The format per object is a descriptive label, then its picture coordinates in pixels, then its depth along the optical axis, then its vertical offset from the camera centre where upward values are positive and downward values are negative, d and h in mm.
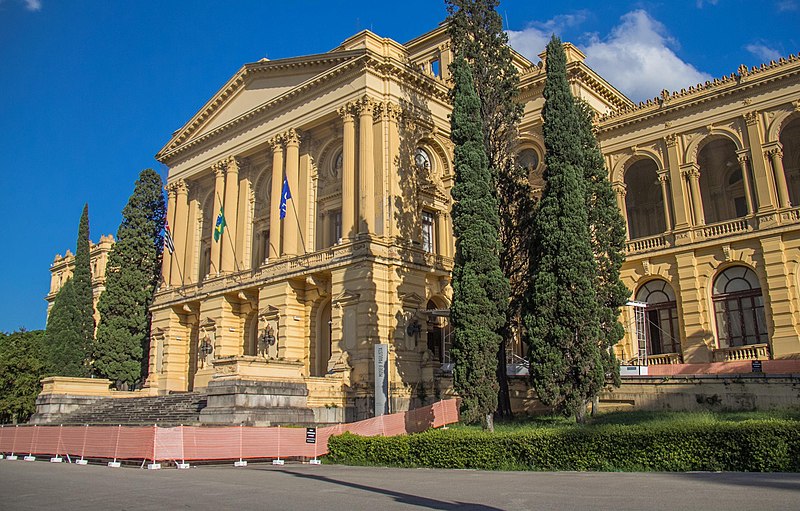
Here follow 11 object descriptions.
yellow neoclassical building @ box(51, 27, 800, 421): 31438 +8912
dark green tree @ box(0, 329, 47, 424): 42812 +1909
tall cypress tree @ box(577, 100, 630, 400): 26859 +6501
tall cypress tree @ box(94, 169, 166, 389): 44562 +7916
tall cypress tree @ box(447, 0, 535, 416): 27234 +11249
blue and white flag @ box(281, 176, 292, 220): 34812 +10325
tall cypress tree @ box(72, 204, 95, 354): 46344 +8079
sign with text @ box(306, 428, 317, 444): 22131 -1132
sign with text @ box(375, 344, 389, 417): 26531 +738
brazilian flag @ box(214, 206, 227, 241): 38812 +9760
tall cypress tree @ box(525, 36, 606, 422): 22875 +3524
